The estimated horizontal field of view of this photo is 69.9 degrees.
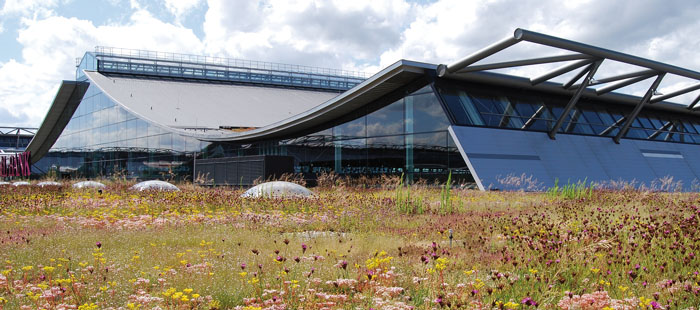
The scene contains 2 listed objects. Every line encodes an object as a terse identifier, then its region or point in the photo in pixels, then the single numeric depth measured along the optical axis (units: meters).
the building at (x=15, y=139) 66.50
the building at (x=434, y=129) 19.72
